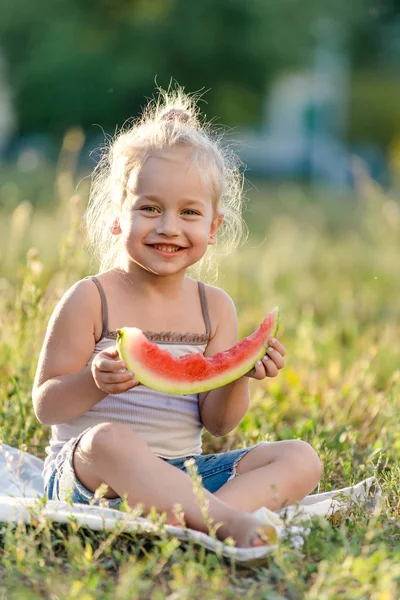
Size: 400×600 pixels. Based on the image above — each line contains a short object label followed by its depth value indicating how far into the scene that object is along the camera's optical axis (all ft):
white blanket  16.39
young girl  17.90
